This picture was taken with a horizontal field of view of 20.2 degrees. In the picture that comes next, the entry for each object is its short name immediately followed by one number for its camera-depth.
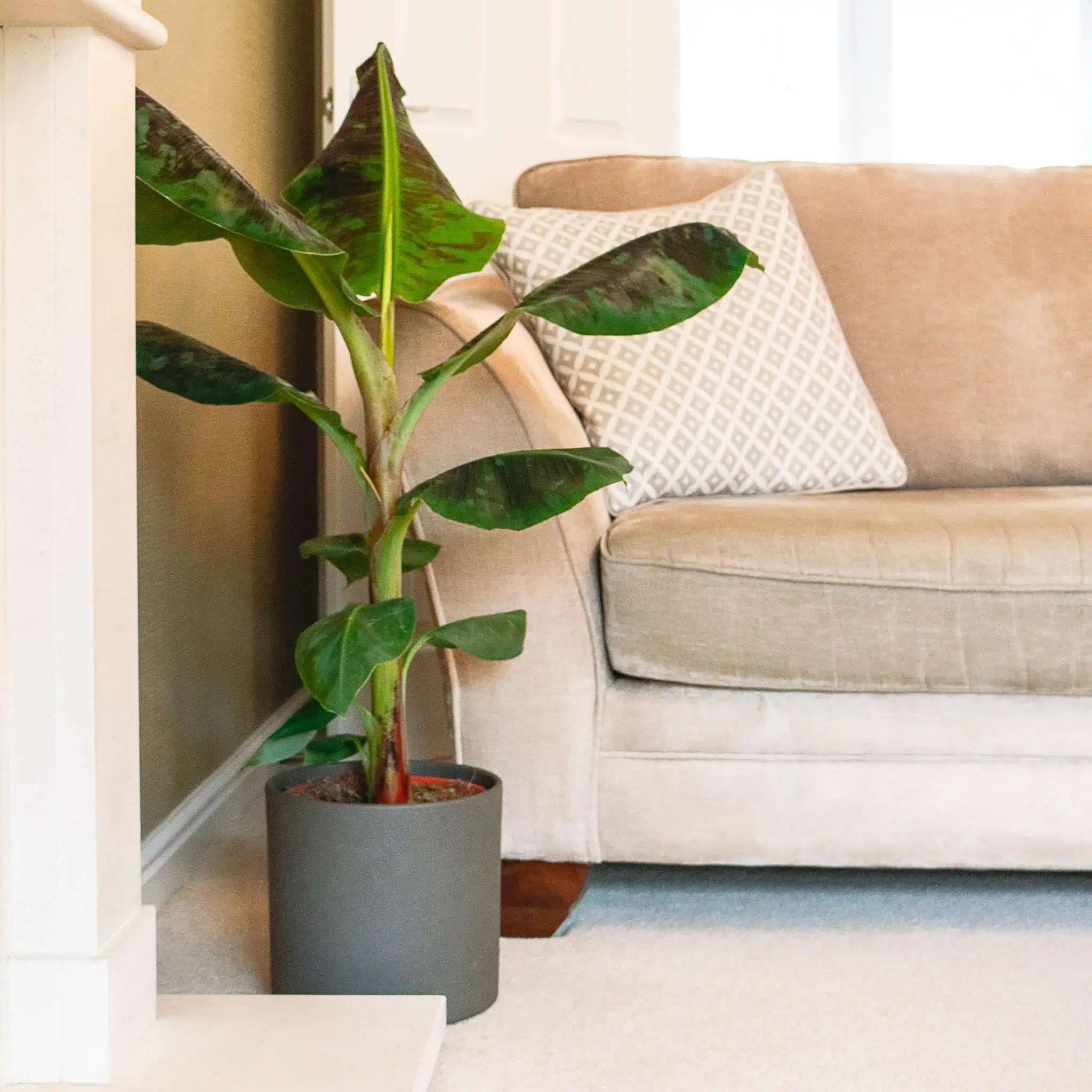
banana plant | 3.19
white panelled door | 4.54
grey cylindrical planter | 3.22
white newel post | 2.96
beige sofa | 3.45
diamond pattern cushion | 3.70
